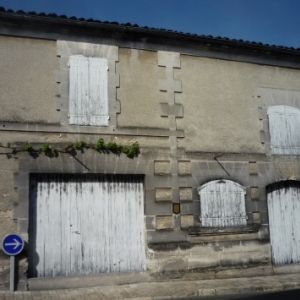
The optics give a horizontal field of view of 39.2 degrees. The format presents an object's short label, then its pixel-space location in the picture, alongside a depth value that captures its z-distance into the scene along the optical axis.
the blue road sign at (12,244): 7.43
